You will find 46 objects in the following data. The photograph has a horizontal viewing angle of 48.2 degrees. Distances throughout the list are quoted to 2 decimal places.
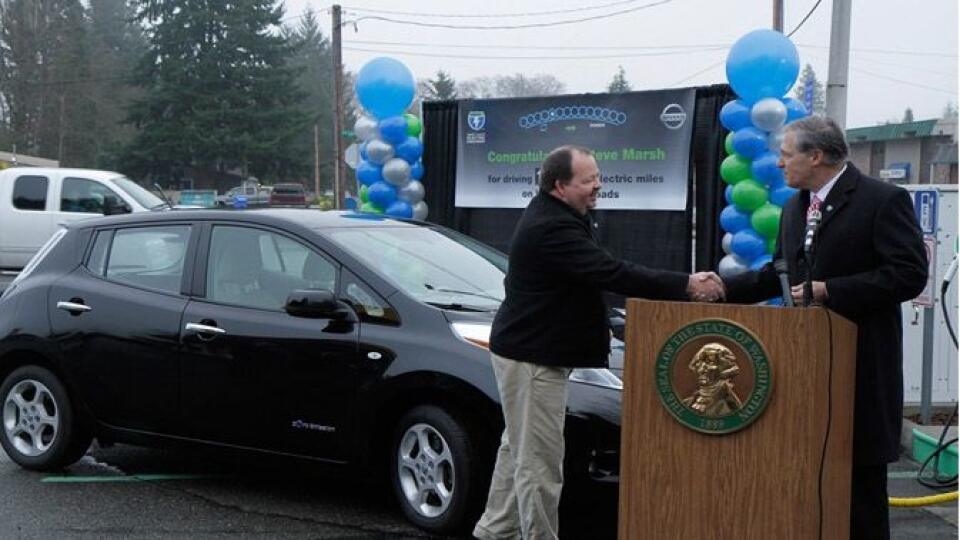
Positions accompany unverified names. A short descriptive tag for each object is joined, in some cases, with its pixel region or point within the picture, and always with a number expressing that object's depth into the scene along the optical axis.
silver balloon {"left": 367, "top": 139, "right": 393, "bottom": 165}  12.73
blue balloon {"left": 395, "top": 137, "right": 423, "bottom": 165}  12.76
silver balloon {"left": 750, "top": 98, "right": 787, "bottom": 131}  9.95
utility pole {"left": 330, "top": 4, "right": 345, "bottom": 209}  33.47
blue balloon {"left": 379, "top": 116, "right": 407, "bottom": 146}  12.68
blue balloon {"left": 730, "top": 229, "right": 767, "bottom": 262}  10.03
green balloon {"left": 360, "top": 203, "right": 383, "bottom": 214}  12.94
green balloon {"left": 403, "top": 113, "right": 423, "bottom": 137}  12.80
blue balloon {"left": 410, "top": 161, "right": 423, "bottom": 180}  12.91
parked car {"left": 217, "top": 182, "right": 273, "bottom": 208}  46.43
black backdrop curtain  10.95
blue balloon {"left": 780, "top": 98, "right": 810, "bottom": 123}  10.38
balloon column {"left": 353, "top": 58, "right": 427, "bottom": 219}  12.67
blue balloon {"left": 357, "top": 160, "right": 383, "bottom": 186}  12.91
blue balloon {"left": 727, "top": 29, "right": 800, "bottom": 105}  10.14
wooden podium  3.25
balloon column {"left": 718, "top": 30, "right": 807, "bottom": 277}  9.98
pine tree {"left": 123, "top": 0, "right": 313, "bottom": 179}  52.75
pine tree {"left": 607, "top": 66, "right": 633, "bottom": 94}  79.00
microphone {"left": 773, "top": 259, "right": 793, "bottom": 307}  3.48
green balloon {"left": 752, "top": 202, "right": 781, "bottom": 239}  9.90
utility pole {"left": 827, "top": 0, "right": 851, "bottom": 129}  9.71
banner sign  10.98
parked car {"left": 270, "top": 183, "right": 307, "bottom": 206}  46.94
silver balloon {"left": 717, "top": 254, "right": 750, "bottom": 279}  10.16
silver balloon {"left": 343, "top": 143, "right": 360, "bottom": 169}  20.74
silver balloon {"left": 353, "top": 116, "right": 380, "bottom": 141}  13.03
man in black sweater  4.03
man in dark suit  3.41
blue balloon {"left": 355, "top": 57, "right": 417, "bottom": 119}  12.91
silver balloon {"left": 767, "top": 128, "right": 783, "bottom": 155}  9.99
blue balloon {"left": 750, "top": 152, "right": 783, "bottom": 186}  9.97
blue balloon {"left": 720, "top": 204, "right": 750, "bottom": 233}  10.22
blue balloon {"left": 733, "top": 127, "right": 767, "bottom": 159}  9.95
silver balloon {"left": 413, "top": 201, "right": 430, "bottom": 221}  12.76
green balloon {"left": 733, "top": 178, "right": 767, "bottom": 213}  10.01
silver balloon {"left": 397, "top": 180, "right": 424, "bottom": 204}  12.75
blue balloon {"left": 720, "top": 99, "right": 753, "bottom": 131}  10.23
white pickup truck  16.38
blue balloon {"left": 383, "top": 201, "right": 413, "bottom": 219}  12.53
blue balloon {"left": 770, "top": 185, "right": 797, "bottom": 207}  10.19
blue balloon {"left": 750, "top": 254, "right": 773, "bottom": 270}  10.11
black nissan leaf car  4.85
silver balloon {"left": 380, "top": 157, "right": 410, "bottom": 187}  12.52
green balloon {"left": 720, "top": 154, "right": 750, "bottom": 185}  10.20
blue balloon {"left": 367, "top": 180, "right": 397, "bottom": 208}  12.64
